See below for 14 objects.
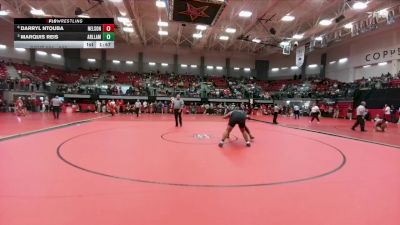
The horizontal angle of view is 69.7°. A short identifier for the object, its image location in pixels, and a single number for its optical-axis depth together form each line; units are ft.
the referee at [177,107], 45.52
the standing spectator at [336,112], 93.30
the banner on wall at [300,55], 79.77
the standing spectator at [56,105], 57.01
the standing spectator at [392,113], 72.61
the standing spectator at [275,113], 59.32
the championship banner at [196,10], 45.52
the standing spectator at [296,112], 85.51
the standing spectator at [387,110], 67.58
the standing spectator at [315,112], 62.00
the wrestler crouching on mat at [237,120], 27.14
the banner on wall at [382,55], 91.50
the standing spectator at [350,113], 86.54
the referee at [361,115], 45.26
